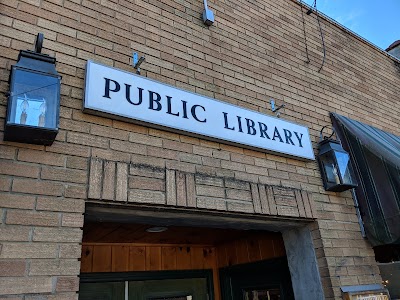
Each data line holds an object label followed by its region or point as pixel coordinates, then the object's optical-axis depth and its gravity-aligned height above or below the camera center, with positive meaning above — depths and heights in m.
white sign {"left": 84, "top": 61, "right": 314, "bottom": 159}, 2.13 +1.30
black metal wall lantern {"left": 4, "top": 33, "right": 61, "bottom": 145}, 1.71 +1.06
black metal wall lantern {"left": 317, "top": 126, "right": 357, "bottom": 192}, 3.04 +1.12
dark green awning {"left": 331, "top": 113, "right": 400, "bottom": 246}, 3.01 +1.02
